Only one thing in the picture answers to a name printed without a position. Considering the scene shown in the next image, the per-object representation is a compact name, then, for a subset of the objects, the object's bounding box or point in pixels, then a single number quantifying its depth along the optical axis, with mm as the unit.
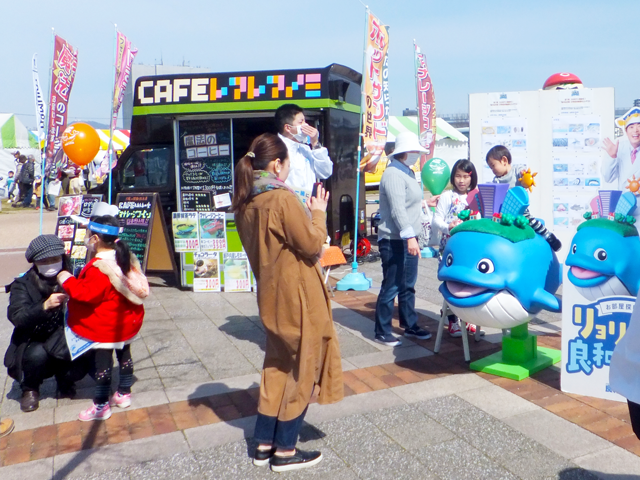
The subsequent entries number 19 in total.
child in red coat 3896
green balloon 11453
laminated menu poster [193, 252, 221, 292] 7863
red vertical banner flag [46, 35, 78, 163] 8250
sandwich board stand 7984
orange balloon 9406
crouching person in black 4090
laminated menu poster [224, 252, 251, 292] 7828
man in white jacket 4719
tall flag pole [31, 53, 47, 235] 8648
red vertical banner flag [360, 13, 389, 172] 7992
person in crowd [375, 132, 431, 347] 5082
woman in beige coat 3109
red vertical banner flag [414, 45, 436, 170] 11648
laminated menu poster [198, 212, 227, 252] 7801
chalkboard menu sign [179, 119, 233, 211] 7762
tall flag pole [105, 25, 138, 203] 8078
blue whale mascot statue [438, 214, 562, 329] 4004
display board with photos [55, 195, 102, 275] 8375
